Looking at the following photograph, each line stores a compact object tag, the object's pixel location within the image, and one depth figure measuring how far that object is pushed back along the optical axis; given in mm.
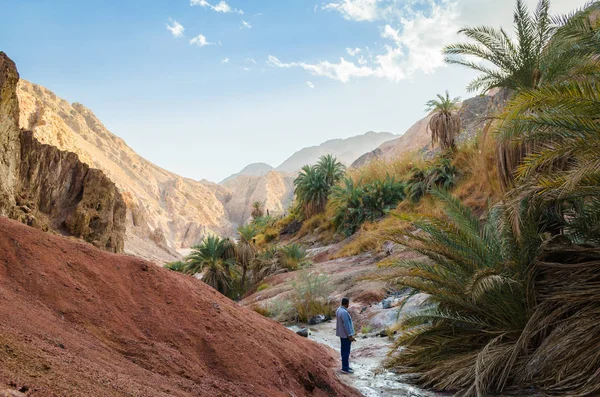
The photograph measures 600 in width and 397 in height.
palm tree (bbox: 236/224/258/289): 23422
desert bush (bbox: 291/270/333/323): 14031
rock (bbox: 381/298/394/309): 12206
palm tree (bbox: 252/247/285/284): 22688
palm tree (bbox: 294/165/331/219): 33938
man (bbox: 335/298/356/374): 7641
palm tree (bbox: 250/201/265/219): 47869
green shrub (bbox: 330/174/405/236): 27625
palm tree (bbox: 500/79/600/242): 5512
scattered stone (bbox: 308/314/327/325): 13500
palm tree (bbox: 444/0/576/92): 11758
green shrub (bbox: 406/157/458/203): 23000
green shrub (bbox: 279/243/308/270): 22656
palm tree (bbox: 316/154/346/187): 34562
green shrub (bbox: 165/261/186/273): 28644
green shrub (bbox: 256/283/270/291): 19531
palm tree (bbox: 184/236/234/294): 22453
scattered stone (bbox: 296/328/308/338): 10914
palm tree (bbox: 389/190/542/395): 6395
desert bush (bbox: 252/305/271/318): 14656
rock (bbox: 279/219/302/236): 35812
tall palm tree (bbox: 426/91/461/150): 25250
